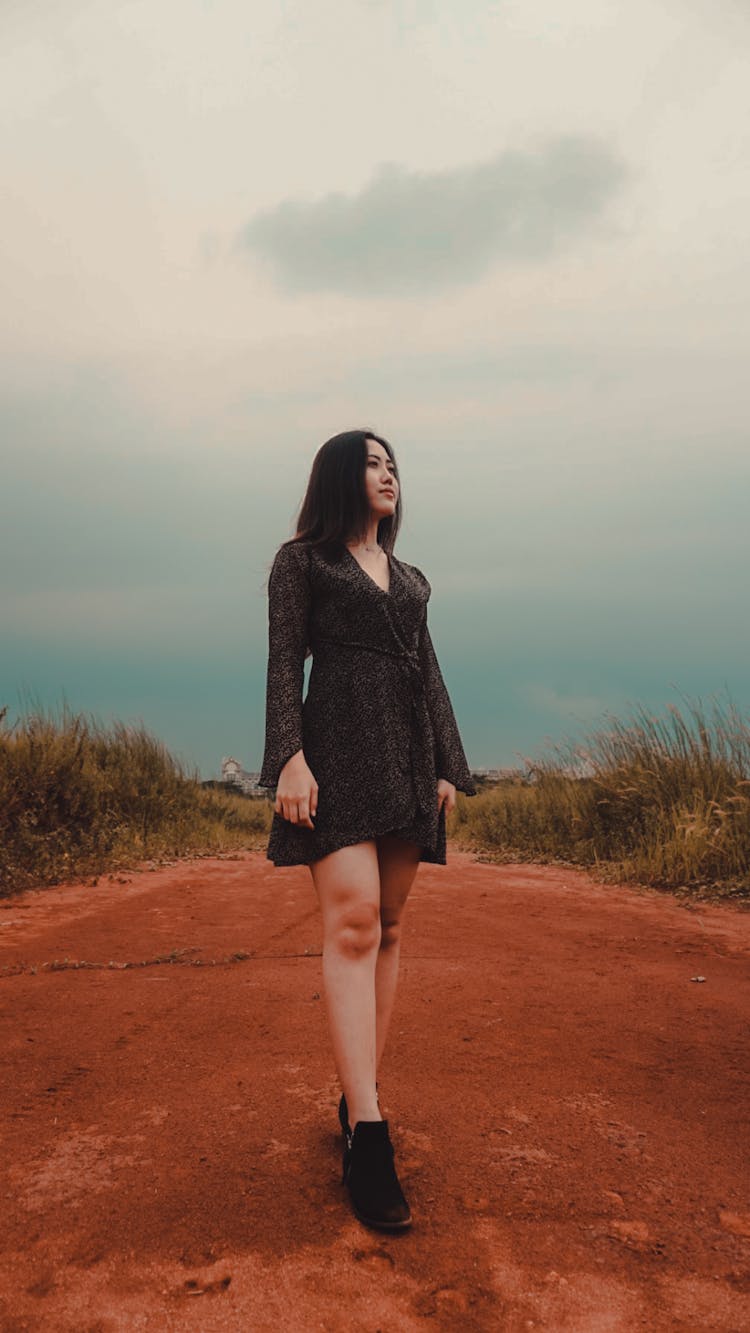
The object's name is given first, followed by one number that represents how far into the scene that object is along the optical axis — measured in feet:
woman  8.34
